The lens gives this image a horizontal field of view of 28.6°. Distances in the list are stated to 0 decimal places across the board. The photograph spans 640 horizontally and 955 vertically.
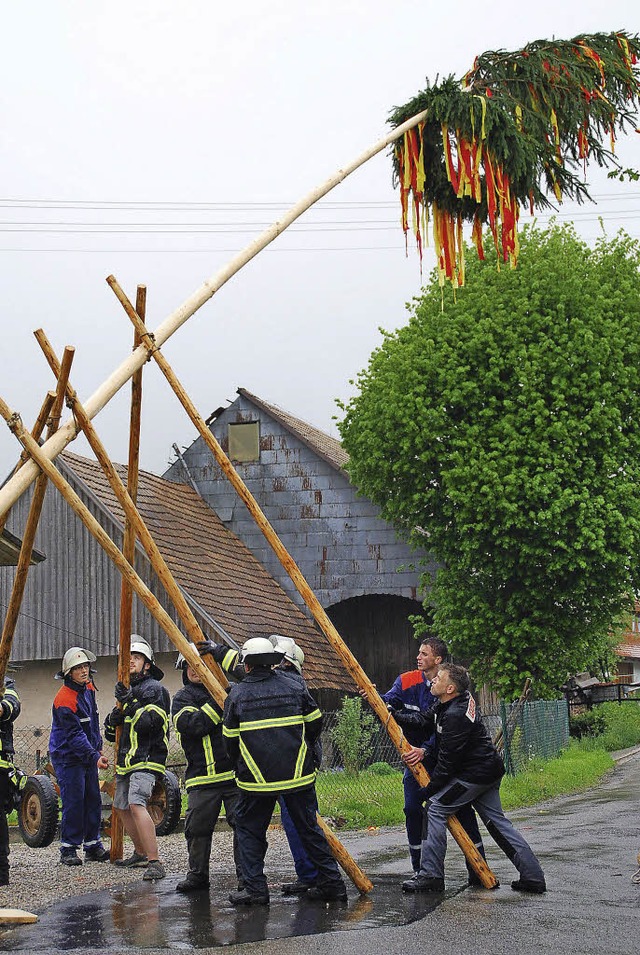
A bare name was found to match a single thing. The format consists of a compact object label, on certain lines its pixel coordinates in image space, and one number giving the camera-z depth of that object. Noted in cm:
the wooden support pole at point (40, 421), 1034
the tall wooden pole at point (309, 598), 927
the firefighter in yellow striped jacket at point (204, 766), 1012
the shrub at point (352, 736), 2077
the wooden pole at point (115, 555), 965
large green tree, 2588
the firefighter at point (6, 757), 1016
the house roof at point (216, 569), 2516
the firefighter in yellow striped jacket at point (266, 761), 878
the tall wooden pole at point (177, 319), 940
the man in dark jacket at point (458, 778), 910
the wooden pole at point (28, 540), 1032
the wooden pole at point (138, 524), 1001
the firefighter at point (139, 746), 1102
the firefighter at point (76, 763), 1200
